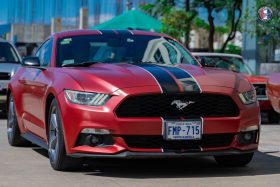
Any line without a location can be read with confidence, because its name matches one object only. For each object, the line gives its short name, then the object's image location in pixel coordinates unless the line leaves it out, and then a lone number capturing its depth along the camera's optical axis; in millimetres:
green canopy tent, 25141
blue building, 37406
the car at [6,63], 15234
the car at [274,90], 11398
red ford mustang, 7066
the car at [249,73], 14781
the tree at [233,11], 29531
